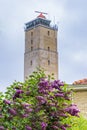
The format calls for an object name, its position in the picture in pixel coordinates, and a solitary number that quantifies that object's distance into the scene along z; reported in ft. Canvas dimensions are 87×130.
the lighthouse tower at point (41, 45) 248.63
